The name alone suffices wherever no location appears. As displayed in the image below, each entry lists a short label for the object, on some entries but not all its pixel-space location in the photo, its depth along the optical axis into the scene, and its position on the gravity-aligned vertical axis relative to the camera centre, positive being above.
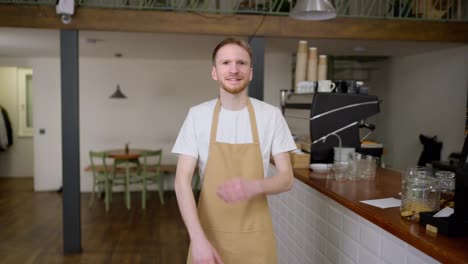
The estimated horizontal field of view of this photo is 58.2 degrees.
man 1.53 -0.17
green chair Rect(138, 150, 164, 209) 6.09 -1.02
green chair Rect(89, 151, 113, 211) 6.01 -1.04
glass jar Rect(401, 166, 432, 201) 1.77 -0.26
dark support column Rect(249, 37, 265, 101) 4.64 +0.47
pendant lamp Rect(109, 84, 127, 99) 6.49 +0.20
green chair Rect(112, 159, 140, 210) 6.11 -1.00
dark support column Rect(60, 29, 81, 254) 4.20 -0.35
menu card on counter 1.88 -0.42
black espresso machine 3.00 -0.07
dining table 6.09 -0.76
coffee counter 1.42 -0.51
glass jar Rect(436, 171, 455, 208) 1.87 -0.32
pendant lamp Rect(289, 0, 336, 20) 3.14 +0.76
